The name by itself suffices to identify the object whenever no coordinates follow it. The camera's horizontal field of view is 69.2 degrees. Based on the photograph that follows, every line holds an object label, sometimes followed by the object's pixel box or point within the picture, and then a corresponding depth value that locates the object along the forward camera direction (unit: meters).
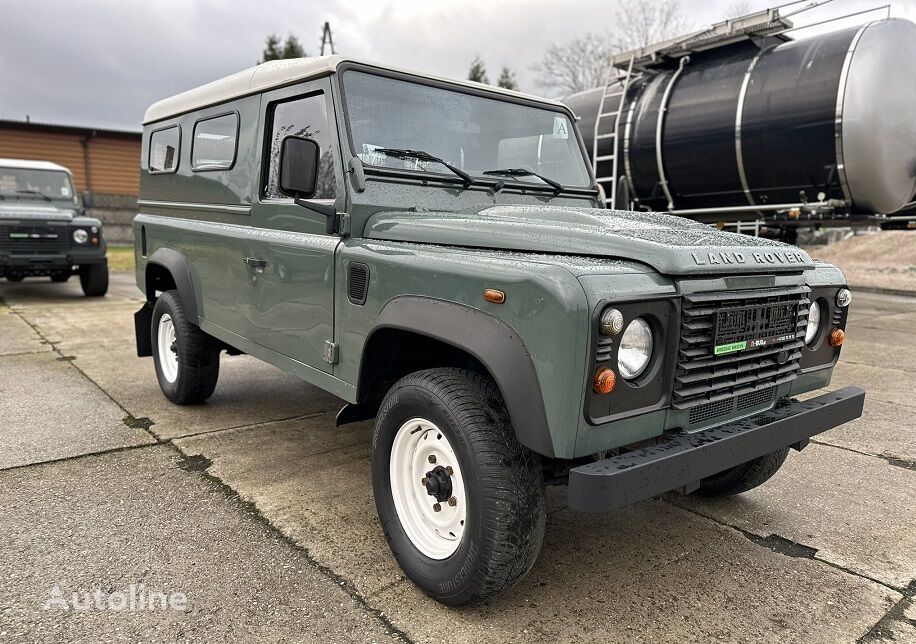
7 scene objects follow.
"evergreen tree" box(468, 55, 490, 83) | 39.68
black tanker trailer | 7.26
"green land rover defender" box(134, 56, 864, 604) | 2.16
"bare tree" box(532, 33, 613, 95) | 36.22
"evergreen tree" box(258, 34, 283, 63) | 30.45
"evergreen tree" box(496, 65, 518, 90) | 38.84
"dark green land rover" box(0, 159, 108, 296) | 10.21
